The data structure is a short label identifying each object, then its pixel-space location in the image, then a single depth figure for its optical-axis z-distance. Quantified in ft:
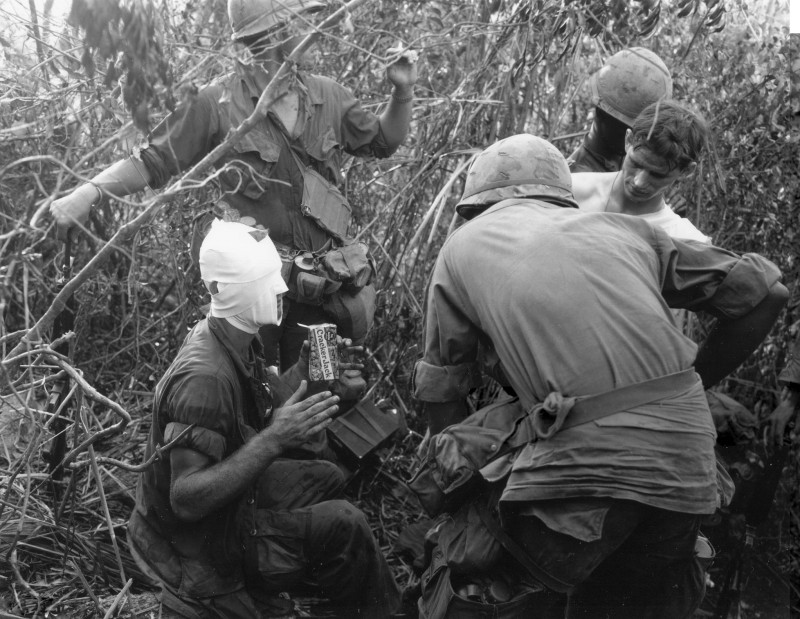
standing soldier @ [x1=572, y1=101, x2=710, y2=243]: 10.47
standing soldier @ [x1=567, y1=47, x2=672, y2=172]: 12.47
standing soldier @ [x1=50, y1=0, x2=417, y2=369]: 11.91
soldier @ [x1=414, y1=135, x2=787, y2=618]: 8.03
